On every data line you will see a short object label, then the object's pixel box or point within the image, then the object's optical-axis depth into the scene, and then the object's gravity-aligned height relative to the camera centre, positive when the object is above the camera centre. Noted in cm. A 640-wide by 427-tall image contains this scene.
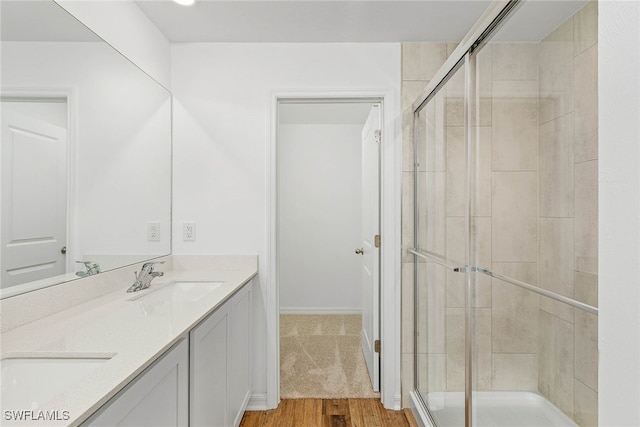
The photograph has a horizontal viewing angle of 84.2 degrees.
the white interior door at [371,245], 243 -23
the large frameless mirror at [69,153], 120 +26
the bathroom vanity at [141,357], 80 -41
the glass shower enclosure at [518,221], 91 -2
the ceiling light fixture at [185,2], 186 +112
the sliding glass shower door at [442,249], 159 -18
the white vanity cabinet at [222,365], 134 -69
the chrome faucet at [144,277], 182 -34
